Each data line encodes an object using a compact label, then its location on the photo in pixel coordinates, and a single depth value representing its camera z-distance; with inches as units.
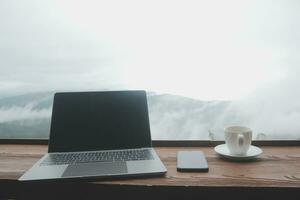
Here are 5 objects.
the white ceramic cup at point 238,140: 41.5
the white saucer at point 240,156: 41.7
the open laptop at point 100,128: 43.3
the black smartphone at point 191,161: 39.0
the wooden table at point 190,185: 34.1
